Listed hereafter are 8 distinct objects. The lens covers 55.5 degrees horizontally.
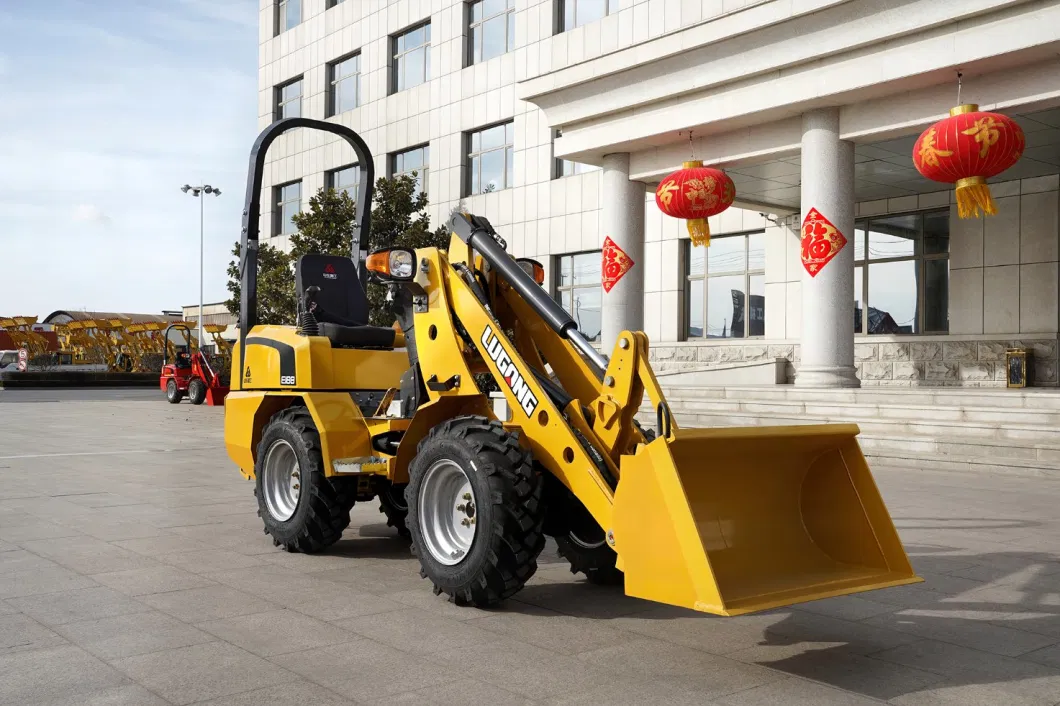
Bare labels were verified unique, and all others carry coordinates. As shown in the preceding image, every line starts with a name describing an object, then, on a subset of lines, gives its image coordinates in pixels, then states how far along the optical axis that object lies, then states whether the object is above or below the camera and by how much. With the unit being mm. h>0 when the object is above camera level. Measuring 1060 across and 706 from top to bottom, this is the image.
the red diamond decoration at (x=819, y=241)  15781 +1791
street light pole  52094 +8470
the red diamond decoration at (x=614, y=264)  19078 +1734
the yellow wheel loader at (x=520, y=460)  4617 -572
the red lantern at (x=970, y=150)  12336 +2538
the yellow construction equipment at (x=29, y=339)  53594 +817
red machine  28938 -735
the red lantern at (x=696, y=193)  16234 +2627
